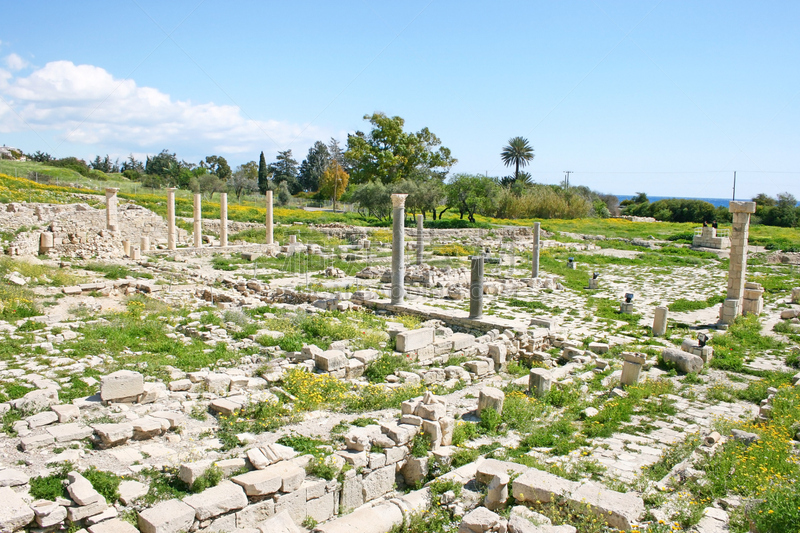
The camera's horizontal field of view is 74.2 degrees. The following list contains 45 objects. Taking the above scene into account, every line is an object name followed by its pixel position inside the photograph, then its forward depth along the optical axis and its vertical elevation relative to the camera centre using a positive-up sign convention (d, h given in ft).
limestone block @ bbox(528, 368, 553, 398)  31.86 -9.67
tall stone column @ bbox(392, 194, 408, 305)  53.21 -2.77
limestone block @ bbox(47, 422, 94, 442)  21.45 -9.07
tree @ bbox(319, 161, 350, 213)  232.53 +15.87
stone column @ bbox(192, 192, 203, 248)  93.86 -1.65
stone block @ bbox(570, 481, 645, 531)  17.07 -9.32
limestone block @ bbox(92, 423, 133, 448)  21.44 -9.00
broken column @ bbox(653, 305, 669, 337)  47.62 -8.69
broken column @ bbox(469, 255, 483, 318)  48.29 -6.79
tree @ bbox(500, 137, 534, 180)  252.62 +33.13
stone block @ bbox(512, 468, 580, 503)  18.53 -9.38
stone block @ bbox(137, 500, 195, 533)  16.44 -9.55
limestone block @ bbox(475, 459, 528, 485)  20.50 -9.74
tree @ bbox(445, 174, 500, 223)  162.50 +8.93
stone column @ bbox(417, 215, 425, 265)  84.48 -4.17
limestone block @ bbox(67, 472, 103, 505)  17.01 -9.12
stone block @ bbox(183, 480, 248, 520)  17.33 -9.49
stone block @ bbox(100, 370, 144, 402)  25.59 -8.46
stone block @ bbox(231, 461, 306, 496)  18.51 -9.33
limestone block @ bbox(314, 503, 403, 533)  17.95 -10.54
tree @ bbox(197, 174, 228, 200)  195.83 +11.39
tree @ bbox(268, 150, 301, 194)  281.17 +26.43
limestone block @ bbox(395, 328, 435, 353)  37.52 -8.60
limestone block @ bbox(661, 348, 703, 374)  37.29 -9.54
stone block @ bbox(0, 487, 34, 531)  15.88 -9.18
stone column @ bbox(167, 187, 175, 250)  91.04 -1.54
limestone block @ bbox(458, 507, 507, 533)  17.36 -9.94
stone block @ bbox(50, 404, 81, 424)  23.24 -8.89
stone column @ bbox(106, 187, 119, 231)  83.87 +0.28
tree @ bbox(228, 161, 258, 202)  226.99 +15.67
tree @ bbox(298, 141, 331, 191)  274.36 +26.99
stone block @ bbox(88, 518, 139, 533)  16.26 -9.70
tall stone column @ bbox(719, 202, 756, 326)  53.52 -2.43
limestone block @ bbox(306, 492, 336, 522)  19.52 -10.78
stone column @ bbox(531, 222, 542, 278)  76.67 -4.67
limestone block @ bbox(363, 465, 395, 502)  21.42 -10.84
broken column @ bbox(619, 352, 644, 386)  33.86 -9.21
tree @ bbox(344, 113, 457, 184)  183.32 +23.36
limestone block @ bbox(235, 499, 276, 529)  17.94 -10.23
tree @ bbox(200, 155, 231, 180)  264.11 +25.32
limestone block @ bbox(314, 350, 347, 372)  33.06 -9.00
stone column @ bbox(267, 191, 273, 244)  102.73 -1.10
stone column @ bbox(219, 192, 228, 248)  98.48 -1.25
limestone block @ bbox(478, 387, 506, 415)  27.61 -9.31
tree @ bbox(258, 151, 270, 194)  228.43 +17.60
